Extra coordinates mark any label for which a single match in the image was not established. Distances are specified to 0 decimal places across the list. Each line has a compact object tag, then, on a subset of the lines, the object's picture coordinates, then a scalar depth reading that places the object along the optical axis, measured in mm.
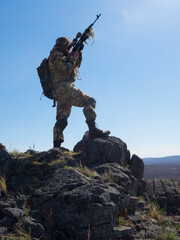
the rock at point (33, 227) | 3530
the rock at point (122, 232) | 3881
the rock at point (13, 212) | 3740
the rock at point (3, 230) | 3400
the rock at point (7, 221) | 3629
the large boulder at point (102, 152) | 6578
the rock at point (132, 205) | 5148
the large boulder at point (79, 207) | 3719
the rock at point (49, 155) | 5918
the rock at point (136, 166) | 7522
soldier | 7176
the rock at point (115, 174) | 5382
